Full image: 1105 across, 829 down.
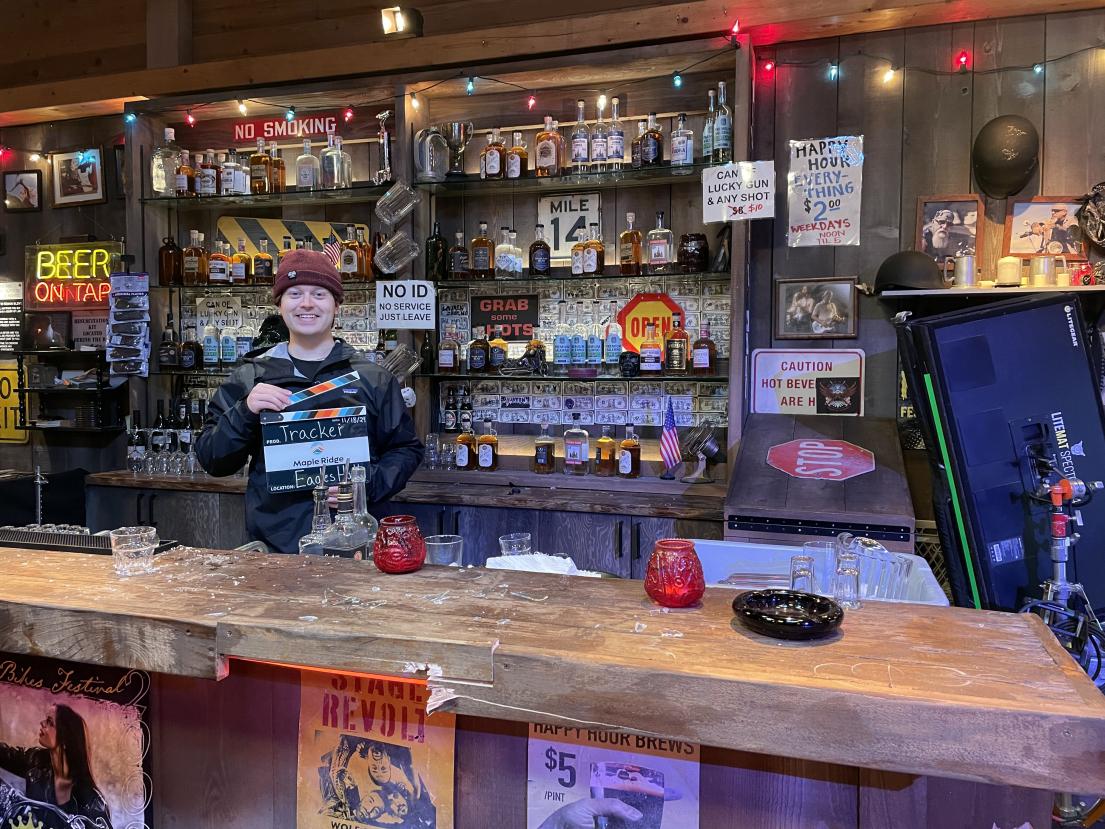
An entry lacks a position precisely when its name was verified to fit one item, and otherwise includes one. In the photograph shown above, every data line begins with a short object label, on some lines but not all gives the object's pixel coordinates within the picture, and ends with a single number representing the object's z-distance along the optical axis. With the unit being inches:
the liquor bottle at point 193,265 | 148.9
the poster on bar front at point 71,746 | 56.3
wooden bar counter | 34.8
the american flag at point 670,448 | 125.0
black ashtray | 42.7
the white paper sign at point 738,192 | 114.1
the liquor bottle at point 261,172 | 145.6
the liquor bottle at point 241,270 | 146.3
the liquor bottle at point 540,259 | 131.8
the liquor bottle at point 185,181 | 147.1
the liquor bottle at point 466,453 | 133.8
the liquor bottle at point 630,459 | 126.5
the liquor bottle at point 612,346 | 129.8
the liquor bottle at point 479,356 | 134.3
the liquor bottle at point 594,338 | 131.1
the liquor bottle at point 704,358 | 125.5
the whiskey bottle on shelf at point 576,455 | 129.6
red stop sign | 106.0
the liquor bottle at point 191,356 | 148.7
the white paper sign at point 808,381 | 122.8
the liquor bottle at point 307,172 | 141.3
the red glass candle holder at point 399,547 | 56.1
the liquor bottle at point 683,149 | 122.0
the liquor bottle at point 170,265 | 150.1
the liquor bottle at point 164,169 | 148.7
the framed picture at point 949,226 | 116.5
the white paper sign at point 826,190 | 121.0
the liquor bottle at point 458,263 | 134.4
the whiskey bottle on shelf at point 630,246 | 131.3
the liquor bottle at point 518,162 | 131.8
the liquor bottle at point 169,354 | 148.7
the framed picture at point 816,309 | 122.4
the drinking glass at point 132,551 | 57.1
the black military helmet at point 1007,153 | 111.0
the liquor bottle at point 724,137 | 119.1
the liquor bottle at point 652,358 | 126.0
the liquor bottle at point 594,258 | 129.7
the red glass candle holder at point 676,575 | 48.5
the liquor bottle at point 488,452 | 133.2
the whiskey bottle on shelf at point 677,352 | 125.9
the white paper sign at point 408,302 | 129.7
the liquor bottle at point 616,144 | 125.3
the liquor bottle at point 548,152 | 129.0
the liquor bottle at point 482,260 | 134.3
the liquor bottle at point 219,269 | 145.7
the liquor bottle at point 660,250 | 126.8
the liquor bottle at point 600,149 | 125.9
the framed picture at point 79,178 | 160.4
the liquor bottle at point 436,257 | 132.7
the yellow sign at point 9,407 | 169.8
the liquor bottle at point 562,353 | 130.8
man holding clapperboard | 87.6
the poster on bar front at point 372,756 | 49.8
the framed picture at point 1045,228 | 113.0
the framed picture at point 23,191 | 165.6
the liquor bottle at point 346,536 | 65.1
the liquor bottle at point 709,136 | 121.7
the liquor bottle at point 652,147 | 124.5
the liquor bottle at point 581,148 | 127.9
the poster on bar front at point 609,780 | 44.9
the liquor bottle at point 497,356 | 134.9
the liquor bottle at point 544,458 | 130.6
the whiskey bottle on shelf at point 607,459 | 128.9
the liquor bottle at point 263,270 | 144.1
